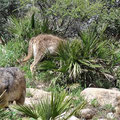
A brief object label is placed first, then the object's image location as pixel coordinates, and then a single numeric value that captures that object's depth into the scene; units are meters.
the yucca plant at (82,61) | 10.32
